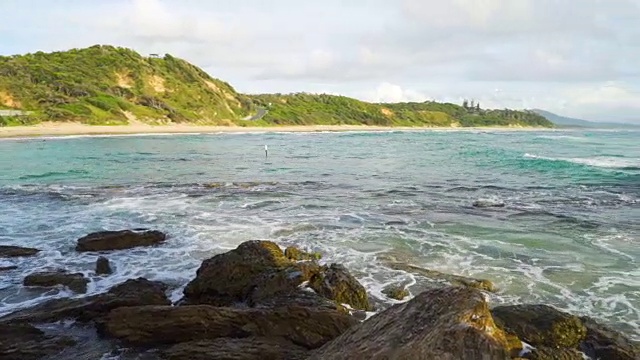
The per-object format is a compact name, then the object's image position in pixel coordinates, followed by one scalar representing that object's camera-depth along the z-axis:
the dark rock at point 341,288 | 8.01
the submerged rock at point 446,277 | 9.55
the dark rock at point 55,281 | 9.31
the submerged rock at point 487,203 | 18.19
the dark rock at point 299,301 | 7.27
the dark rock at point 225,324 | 6.52
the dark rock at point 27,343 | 6.39
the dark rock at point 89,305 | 7.59
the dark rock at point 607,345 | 6.34
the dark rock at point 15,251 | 11.39
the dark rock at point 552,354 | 5.64
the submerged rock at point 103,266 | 10.20
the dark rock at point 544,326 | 6.45
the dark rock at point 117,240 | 11.92
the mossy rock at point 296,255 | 10.31
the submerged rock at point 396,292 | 8.93
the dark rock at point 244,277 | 8.26
